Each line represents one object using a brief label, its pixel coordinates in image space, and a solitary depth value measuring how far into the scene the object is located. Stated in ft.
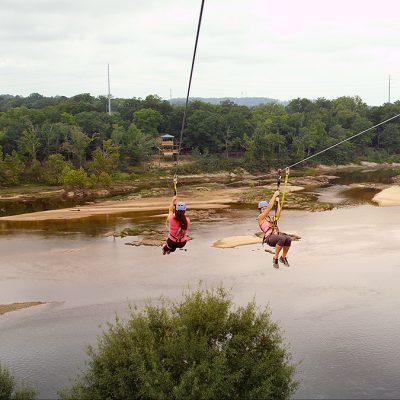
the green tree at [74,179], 264.52
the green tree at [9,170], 271.69
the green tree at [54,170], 280.72
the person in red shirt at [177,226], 53.90
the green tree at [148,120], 366.22
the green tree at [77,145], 298.97
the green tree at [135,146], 326.65
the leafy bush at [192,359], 61.52
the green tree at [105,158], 293.88
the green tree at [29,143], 294.46
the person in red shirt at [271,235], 54.64
